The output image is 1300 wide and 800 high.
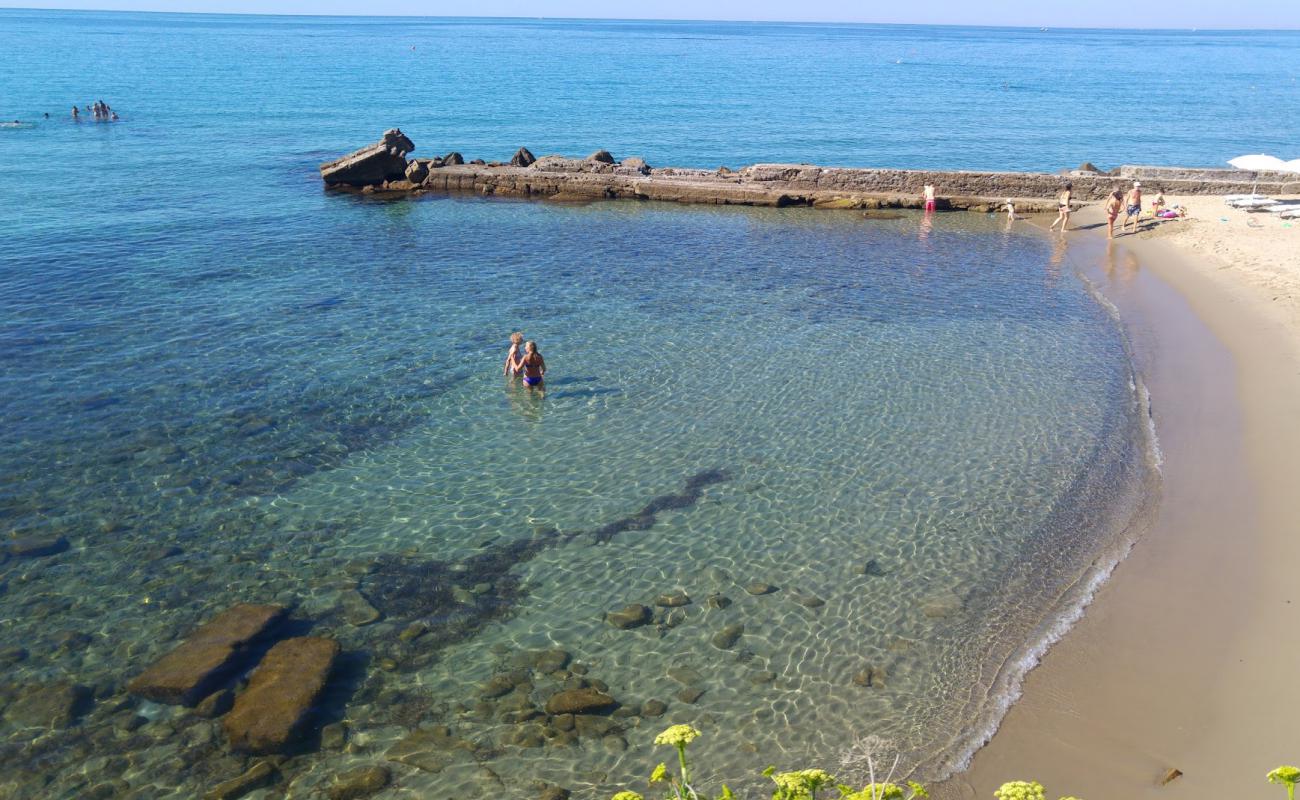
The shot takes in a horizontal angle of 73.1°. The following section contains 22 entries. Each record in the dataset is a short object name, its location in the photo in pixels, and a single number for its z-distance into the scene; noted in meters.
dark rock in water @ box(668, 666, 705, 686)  9.11
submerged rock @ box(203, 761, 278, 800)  7.70
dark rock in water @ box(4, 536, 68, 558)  10.95
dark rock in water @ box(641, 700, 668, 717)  8.69
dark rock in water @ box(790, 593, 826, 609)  10.31
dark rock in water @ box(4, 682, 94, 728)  8.48
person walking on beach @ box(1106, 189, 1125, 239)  26.62
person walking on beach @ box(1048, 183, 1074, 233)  27.91
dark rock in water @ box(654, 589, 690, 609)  10.33
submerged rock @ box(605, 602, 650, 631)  9.97
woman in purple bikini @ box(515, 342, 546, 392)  15.24
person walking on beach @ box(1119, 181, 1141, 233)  27.00
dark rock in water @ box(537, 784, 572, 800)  7.73
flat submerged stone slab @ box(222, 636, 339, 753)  8.19
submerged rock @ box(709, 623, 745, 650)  9.65
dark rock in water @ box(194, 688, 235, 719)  8.58
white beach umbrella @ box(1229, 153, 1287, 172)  26.77
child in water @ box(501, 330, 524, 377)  15.55
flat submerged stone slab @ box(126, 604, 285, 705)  8.75
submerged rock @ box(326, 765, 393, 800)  7.74
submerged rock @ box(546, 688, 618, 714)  8.67
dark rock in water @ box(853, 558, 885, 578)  10.92
